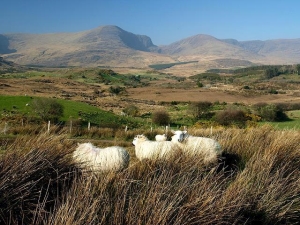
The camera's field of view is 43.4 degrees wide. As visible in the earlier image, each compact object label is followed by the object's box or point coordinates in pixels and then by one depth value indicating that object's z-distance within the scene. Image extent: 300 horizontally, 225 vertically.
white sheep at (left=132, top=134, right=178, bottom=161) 6.61
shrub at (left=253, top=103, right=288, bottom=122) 55.19
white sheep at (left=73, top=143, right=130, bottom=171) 8.12
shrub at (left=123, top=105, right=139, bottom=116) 57.92
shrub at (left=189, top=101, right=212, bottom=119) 58.69
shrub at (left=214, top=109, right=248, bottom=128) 46.72
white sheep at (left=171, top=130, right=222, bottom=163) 7.23
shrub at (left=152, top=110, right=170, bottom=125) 47.59
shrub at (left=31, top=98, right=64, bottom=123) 36.09
